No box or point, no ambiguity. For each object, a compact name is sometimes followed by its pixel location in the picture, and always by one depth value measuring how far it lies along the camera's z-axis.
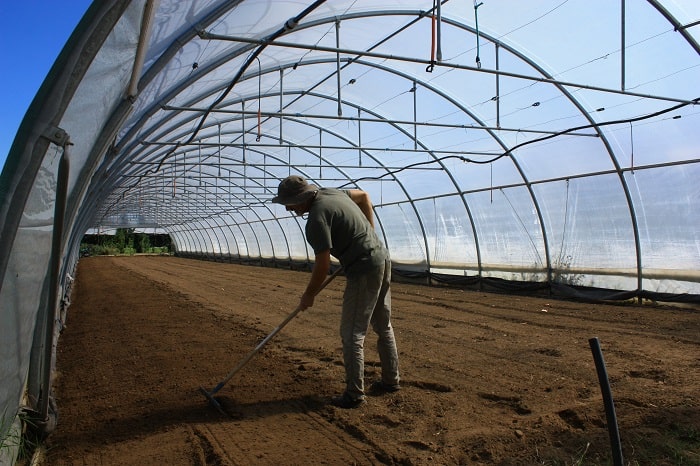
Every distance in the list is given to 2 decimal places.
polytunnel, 2.75
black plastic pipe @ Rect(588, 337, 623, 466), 2.32
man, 3.99
